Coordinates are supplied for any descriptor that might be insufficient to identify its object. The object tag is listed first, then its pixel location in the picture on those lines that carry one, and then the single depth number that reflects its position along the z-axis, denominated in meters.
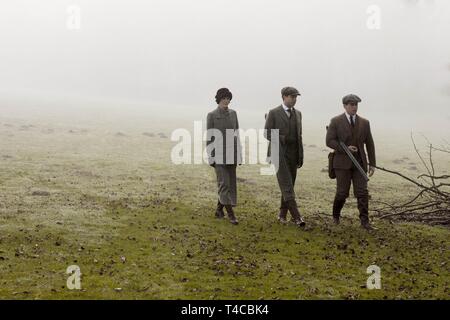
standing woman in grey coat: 12.12
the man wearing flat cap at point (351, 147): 11.50
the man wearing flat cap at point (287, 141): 11.80
